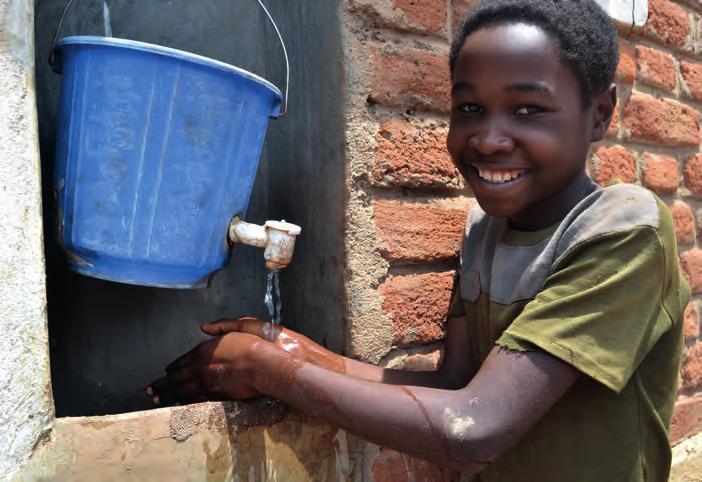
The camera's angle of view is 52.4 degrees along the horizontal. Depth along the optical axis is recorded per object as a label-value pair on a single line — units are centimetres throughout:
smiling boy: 113
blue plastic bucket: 118
